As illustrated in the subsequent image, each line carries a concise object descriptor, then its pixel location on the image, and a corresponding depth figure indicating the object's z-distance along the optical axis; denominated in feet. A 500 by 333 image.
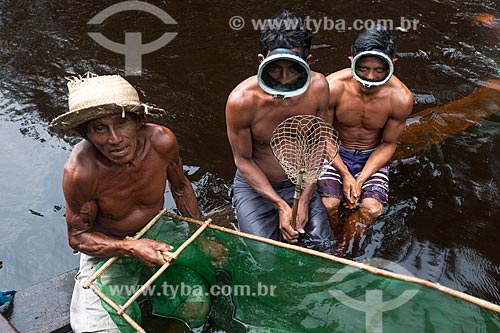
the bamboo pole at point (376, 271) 7.79
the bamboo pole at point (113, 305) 8.34
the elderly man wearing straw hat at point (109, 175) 9.07
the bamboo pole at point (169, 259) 8.72
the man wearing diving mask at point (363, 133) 13.05
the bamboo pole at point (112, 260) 9.03
